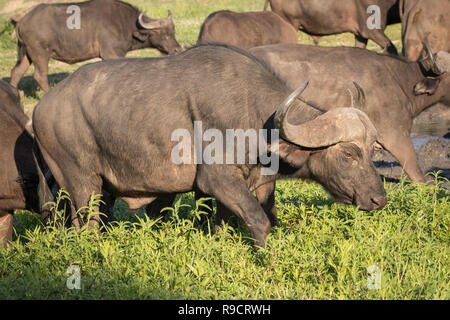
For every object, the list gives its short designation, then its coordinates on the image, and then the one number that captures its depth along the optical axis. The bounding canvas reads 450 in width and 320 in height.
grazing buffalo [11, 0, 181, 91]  14.12
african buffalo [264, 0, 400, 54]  13.00
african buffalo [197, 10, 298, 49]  13.19
